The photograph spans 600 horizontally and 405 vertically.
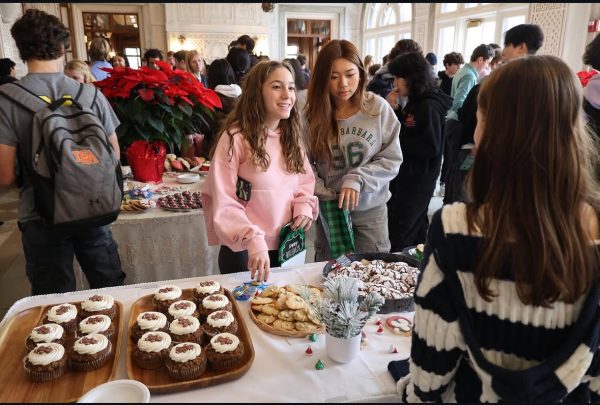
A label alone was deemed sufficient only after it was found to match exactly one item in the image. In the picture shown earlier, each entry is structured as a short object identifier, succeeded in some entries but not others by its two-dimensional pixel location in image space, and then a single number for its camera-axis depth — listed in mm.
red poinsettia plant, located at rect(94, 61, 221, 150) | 2320
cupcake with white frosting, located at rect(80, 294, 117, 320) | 1260
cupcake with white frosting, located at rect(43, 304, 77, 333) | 1221
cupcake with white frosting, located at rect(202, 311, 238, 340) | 1198
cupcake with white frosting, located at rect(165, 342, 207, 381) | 1033
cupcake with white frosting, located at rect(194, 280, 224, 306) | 1369
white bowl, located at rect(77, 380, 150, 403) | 895
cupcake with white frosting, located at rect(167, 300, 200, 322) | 1258
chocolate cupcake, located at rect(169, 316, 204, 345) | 1160
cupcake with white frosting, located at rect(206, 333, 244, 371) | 1082
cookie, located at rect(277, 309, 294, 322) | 1265
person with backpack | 1614
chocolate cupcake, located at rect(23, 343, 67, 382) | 1027
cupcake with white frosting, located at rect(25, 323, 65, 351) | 1128
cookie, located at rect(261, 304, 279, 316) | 1296
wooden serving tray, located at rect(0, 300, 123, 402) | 996
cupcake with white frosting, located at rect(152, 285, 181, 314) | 1325
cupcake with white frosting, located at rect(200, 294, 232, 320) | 1287
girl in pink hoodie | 1562
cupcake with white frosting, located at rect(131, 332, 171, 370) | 1081
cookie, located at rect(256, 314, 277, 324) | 1268
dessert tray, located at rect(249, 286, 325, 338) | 1220
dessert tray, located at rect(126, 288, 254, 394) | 1010
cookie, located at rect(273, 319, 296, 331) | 1236
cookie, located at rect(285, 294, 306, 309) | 1281
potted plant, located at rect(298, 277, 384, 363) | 1080
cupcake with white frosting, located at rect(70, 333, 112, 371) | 1065
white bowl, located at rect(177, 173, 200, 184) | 2674
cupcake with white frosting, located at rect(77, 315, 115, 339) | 1172
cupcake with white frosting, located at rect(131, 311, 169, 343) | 1169
